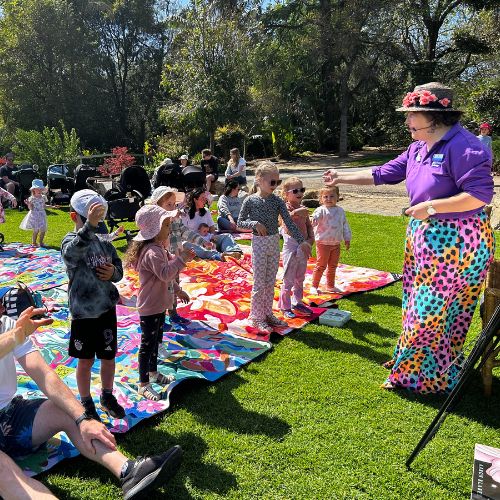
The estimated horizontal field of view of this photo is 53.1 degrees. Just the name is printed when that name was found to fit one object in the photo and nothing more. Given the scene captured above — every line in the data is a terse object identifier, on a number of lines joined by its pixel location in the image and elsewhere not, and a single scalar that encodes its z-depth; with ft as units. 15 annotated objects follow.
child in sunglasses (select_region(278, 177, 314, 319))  17.54
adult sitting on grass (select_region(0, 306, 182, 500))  8.21
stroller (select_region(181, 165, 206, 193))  33.42
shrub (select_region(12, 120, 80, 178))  61.16
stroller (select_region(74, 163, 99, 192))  41.37
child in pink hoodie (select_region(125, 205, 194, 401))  11.71
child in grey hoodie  10.53
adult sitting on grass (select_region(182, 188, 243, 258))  18.06
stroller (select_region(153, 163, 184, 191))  33.17
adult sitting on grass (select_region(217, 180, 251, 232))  28.94
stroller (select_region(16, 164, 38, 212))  44.73
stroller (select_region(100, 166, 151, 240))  30.86
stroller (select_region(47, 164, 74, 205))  46.10
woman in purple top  11.05
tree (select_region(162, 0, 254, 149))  72.38
